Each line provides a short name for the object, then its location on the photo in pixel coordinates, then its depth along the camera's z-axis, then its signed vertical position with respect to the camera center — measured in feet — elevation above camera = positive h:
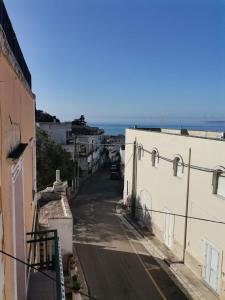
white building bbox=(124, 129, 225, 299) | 28.53 -10.30
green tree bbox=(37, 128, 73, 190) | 61.19 -9.54
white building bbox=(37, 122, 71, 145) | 89.36 -0.86
